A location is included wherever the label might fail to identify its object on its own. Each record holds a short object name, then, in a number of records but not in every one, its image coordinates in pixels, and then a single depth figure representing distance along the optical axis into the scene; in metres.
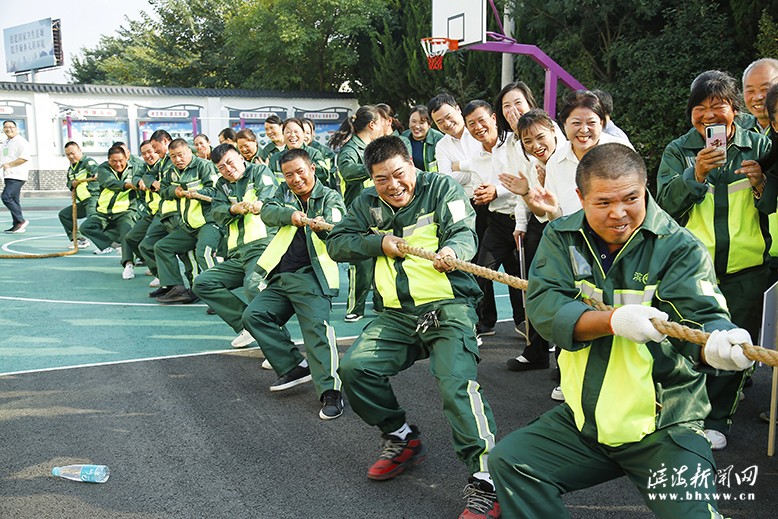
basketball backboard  13.15
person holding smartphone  3.58
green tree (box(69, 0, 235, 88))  32.25
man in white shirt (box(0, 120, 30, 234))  13.59
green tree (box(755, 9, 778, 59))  12.42
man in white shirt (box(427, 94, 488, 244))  6.05
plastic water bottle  3.57
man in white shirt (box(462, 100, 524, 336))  5.39
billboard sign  30.89
